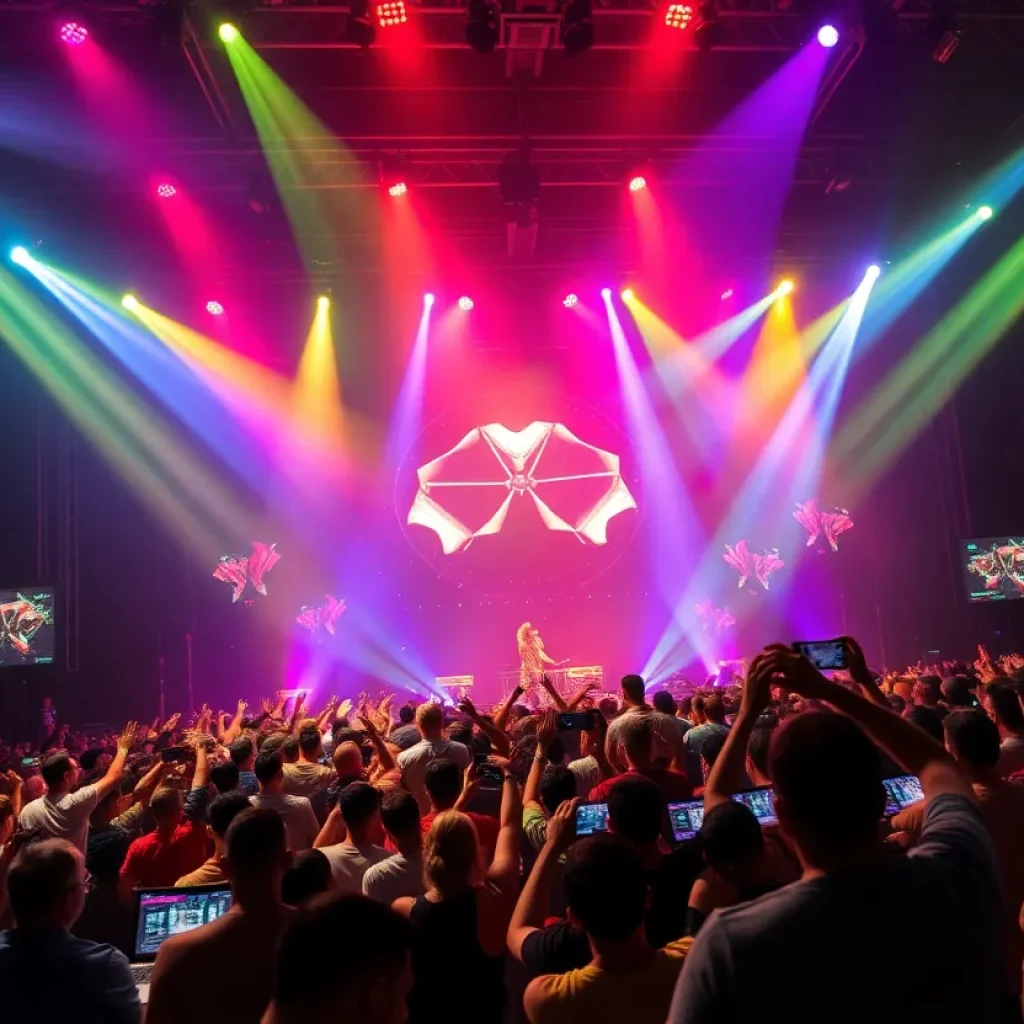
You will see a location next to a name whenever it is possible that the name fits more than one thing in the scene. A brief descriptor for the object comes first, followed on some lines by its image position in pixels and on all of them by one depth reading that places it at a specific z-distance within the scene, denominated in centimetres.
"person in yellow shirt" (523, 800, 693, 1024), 188
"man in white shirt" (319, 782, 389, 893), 340
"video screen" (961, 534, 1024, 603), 1500
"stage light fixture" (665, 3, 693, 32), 920
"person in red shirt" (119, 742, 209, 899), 414
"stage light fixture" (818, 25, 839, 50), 971
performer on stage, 1700
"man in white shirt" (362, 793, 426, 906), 312
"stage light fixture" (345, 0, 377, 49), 889
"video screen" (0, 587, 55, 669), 1365
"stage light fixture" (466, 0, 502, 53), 858
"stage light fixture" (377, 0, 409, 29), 893
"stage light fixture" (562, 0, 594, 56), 857
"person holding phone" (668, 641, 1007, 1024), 128
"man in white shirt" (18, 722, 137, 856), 468
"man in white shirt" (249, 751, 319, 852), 426
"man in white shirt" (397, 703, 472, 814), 498
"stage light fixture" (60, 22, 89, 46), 926
